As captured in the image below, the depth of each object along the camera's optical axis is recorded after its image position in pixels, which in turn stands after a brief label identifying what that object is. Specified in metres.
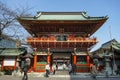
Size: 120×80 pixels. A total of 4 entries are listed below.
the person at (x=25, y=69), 8.44
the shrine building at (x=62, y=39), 14.06
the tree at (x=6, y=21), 11.69
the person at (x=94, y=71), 9.10
